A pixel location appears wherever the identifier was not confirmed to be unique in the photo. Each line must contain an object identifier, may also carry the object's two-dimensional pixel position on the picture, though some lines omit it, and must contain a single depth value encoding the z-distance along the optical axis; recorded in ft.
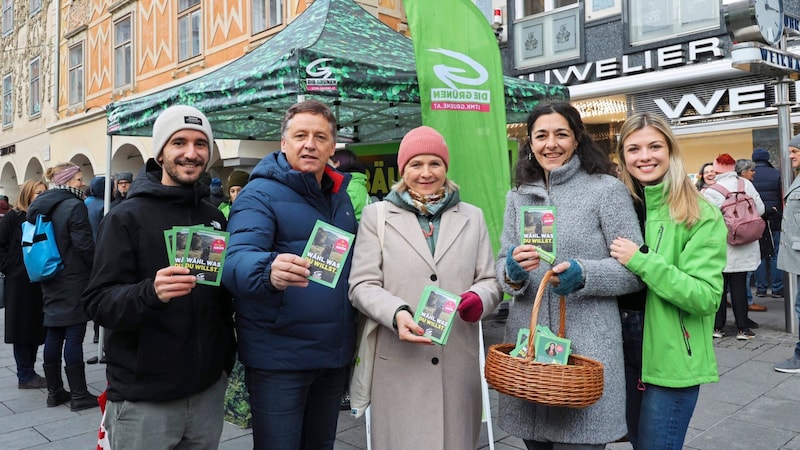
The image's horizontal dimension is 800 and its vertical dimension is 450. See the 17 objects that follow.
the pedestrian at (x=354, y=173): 12.06
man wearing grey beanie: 6.28
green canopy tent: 13.12
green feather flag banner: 14.03
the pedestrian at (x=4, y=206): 36.78
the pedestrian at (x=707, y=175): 23.04
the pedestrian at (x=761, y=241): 22.88
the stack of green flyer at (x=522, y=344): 6.81
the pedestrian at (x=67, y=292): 15.12
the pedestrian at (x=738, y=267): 19.79
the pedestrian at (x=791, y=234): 17.31
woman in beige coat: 7.43
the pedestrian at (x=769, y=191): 24.81
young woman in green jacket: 6.59
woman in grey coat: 6.71
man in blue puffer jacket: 7.09
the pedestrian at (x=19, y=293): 16.51
